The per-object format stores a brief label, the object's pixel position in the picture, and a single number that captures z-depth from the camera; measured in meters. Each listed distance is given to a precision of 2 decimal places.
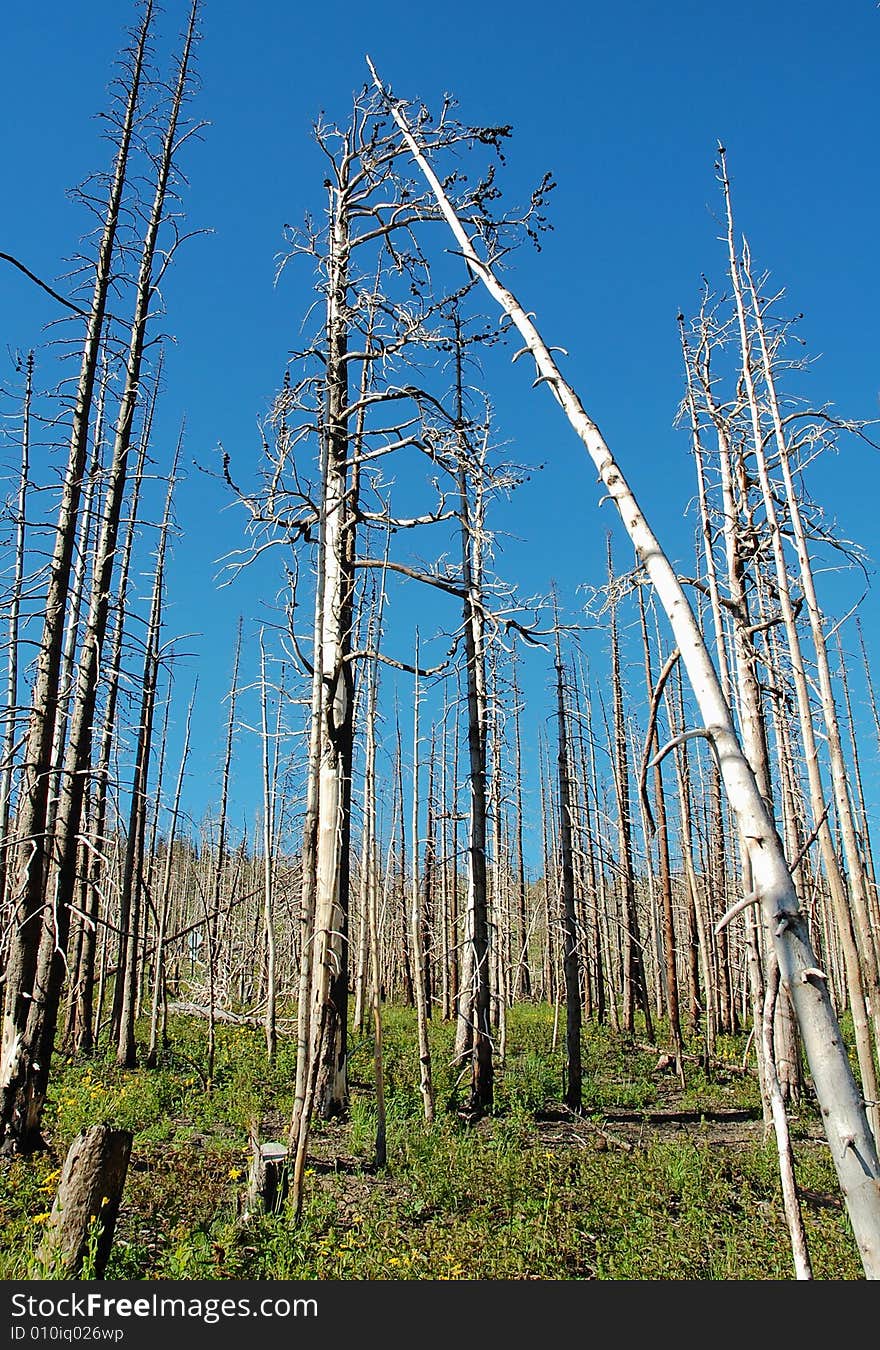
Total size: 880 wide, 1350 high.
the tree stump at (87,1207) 5.29
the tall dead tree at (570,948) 12.45
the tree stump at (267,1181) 6.74
